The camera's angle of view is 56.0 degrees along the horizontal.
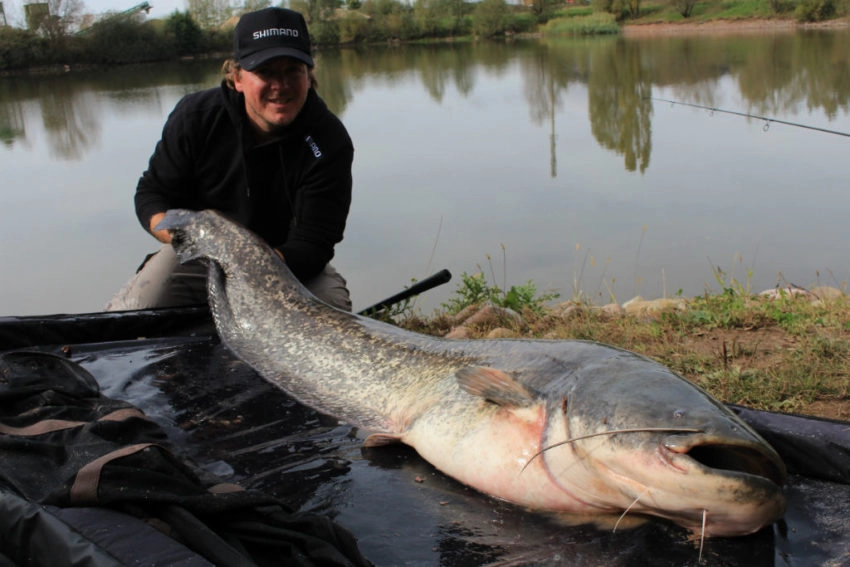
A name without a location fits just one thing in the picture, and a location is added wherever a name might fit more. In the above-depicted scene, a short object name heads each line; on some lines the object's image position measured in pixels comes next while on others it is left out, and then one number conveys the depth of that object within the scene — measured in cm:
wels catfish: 199
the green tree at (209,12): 4503
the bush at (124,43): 3588
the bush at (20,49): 3110
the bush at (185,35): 3775
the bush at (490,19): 4938
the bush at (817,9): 3488
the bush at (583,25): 4316
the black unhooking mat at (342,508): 184
